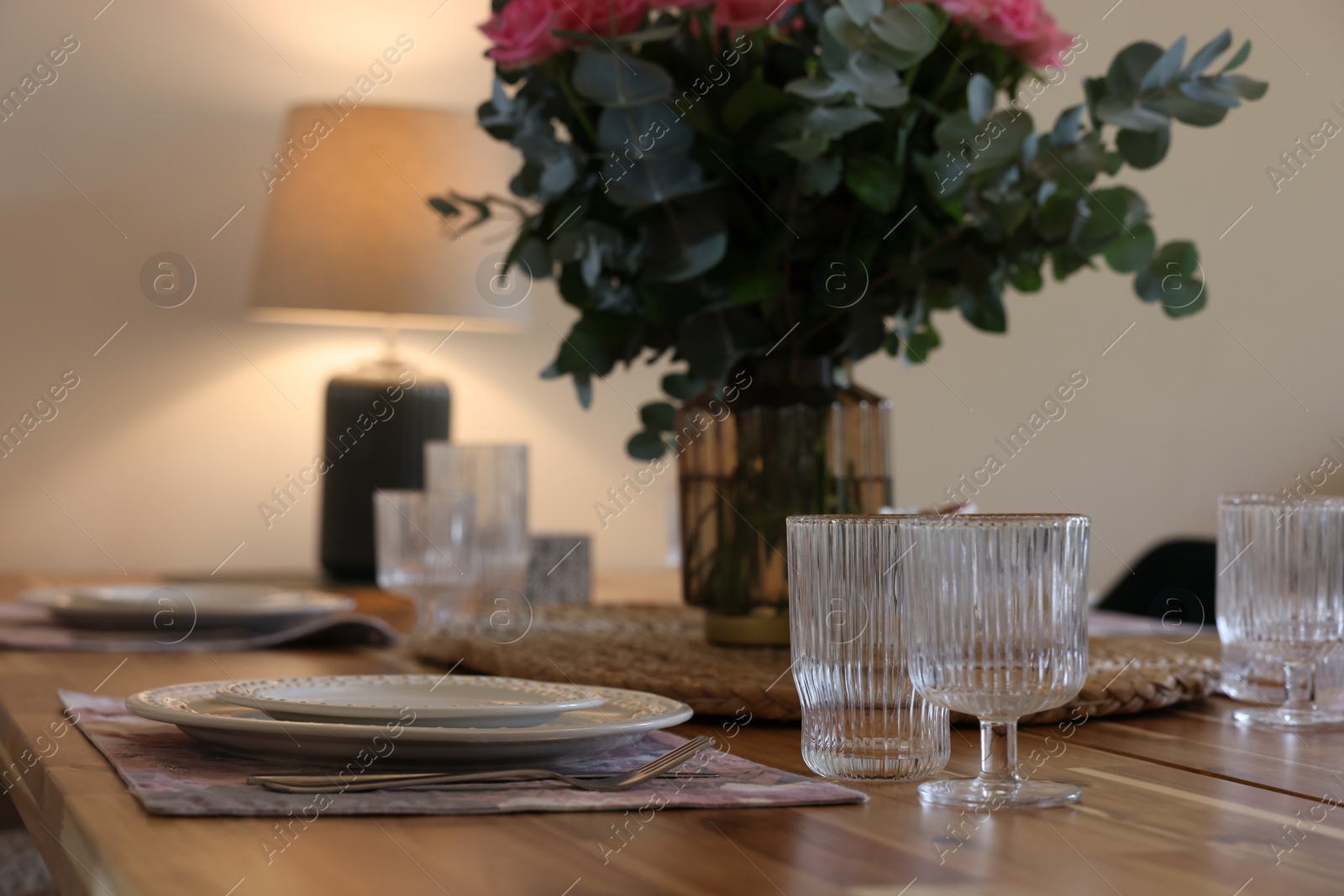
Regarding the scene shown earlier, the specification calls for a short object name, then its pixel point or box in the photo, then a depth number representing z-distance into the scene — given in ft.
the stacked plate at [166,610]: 3.98
